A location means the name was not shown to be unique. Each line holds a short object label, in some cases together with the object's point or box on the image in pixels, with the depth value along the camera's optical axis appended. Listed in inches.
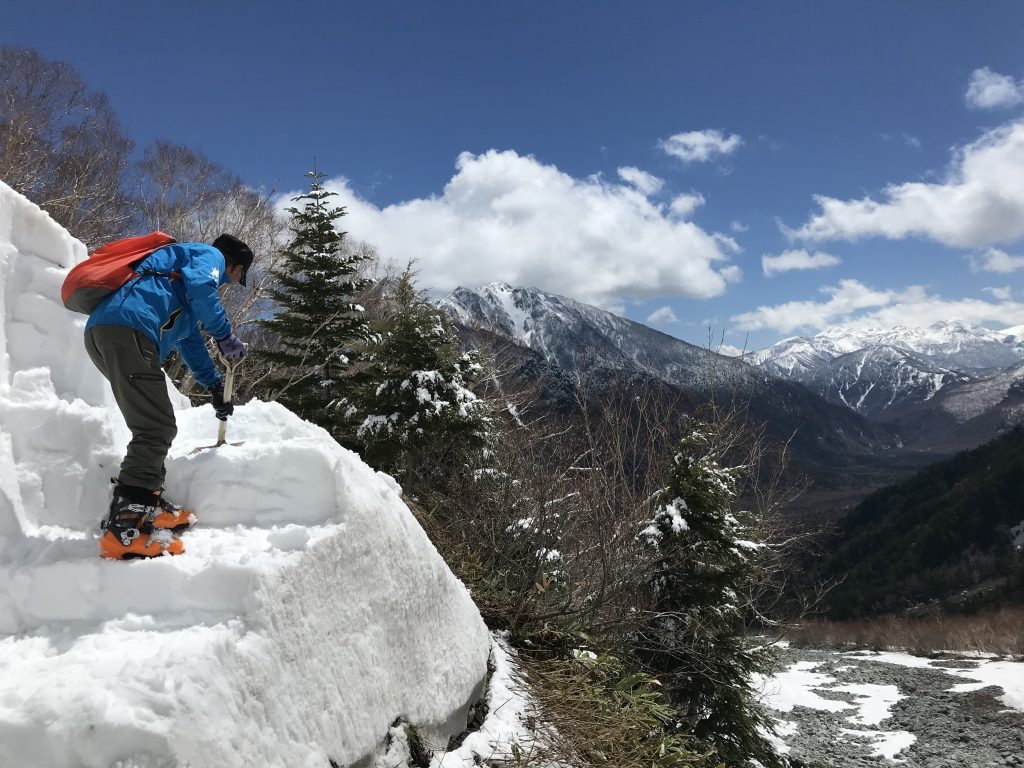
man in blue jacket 94.5
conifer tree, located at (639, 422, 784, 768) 358.3
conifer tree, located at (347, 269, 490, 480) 398.0
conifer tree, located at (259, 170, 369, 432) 524.1
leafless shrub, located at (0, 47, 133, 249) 492.7
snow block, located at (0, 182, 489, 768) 72.2
